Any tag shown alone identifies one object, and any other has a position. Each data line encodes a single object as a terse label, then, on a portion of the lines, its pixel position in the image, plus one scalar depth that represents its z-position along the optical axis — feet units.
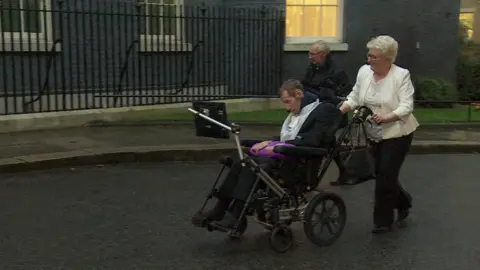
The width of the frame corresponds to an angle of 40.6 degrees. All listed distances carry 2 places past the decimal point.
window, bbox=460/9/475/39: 83.53
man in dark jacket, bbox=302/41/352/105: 27.12
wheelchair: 16.61
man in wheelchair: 16.53
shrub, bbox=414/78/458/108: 50.80
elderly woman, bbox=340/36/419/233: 18.25
